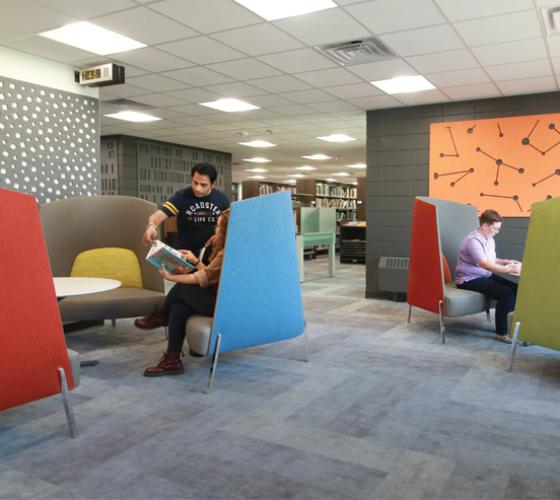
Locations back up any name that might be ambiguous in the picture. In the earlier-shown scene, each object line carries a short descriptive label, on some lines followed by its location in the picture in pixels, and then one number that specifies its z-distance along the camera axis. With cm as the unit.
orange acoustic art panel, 577
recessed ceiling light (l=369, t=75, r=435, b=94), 530
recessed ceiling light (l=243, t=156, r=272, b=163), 1229
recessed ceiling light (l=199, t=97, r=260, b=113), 632
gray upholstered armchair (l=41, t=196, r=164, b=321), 403
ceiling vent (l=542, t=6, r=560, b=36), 352
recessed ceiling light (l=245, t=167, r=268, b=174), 1535
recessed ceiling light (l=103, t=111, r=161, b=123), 713
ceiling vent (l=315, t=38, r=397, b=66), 423
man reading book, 366
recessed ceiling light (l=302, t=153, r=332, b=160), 1175
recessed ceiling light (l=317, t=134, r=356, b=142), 897
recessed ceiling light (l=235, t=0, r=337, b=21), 345
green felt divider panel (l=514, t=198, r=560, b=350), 298
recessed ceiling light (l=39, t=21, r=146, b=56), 396
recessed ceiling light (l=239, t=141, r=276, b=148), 969
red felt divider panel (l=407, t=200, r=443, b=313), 420
